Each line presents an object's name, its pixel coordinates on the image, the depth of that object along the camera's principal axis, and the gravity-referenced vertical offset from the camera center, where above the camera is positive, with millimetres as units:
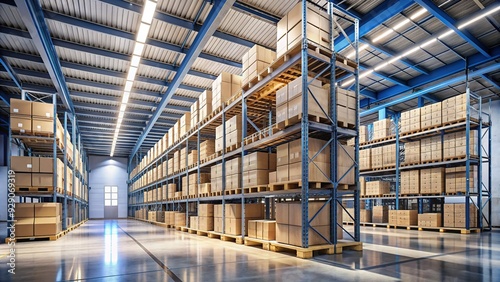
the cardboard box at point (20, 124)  9328 +1076
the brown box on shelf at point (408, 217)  12625 -2363
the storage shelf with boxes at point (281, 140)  6395 +530
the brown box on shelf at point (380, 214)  14133 -2493
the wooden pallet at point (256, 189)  7479 -732
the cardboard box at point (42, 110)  9609 +1552
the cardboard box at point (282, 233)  6477 -1561
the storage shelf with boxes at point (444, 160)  10922 -13
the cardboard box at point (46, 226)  9227 -1989
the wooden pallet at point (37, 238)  8895 -2335
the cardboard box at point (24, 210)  8922 -1473
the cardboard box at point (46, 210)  9203 -1495
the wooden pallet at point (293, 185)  6320 -538
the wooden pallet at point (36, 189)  9273 -908
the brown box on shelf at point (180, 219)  13297 -2554
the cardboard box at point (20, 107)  9386 +1602
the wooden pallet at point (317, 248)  5820 -1803
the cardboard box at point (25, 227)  8938 -1948
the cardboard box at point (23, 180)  9118 -597
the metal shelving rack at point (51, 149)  9664 +423
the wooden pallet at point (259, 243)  6938 -1971
